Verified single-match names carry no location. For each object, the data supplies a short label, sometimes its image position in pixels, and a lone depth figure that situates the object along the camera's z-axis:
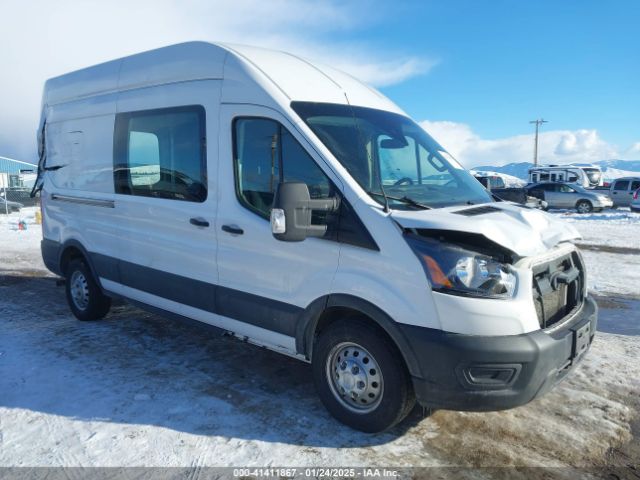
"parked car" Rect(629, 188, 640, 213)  21.27
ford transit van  3.02
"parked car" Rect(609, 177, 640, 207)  26.02
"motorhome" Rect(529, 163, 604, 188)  36.78
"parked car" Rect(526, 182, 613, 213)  24.14
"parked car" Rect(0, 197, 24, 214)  24.13
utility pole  64.62
